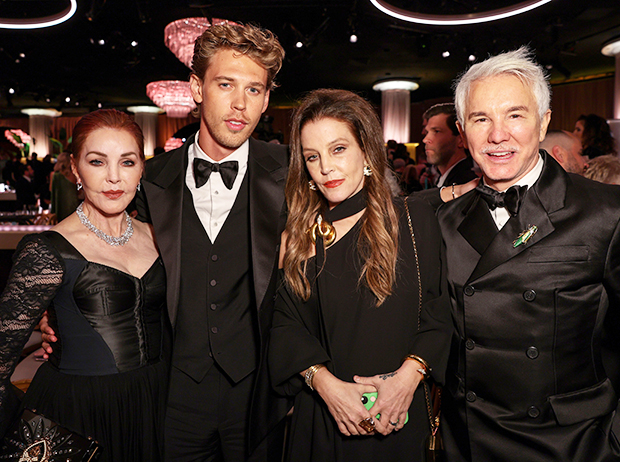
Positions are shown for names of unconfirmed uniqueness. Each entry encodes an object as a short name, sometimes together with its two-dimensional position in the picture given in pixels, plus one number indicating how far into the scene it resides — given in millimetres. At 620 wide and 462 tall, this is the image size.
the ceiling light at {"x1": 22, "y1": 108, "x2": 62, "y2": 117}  17756
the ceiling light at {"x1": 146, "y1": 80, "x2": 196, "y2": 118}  8852
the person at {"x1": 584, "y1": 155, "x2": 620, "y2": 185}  3211
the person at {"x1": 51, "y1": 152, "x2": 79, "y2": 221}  5883
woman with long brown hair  1586
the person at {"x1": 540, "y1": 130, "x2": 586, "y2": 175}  3076
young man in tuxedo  1864
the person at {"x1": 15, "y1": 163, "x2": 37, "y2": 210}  10188
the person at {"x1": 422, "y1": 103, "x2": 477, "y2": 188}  4211
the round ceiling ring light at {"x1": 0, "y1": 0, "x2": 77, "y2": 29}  6848
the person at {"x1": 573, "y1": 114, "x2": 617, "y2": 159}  4613
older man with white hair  1481
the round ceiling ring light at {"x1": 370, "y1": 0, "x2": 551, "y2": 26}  5723
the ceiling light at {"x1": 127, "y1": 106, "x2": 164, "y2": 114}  16672
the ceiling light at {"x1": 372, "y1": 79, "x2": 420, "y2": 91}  12555
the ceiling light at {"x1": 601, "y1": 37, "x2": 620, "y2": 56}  8989
